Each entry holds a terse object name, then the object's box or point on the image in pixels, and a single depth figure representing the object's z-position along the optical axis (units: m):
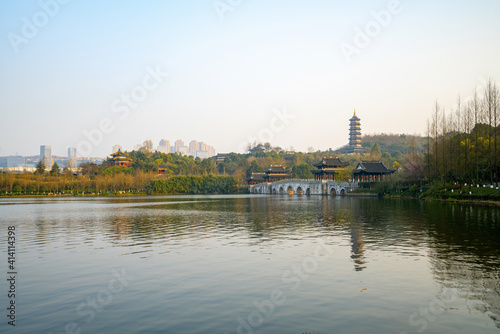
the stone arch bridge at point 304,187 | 94.09
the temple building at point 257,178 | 135.31
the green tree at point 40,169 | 117.50
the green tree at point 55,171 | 119.69
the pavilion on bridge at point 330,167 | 108.54
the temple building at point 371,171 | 92.38
